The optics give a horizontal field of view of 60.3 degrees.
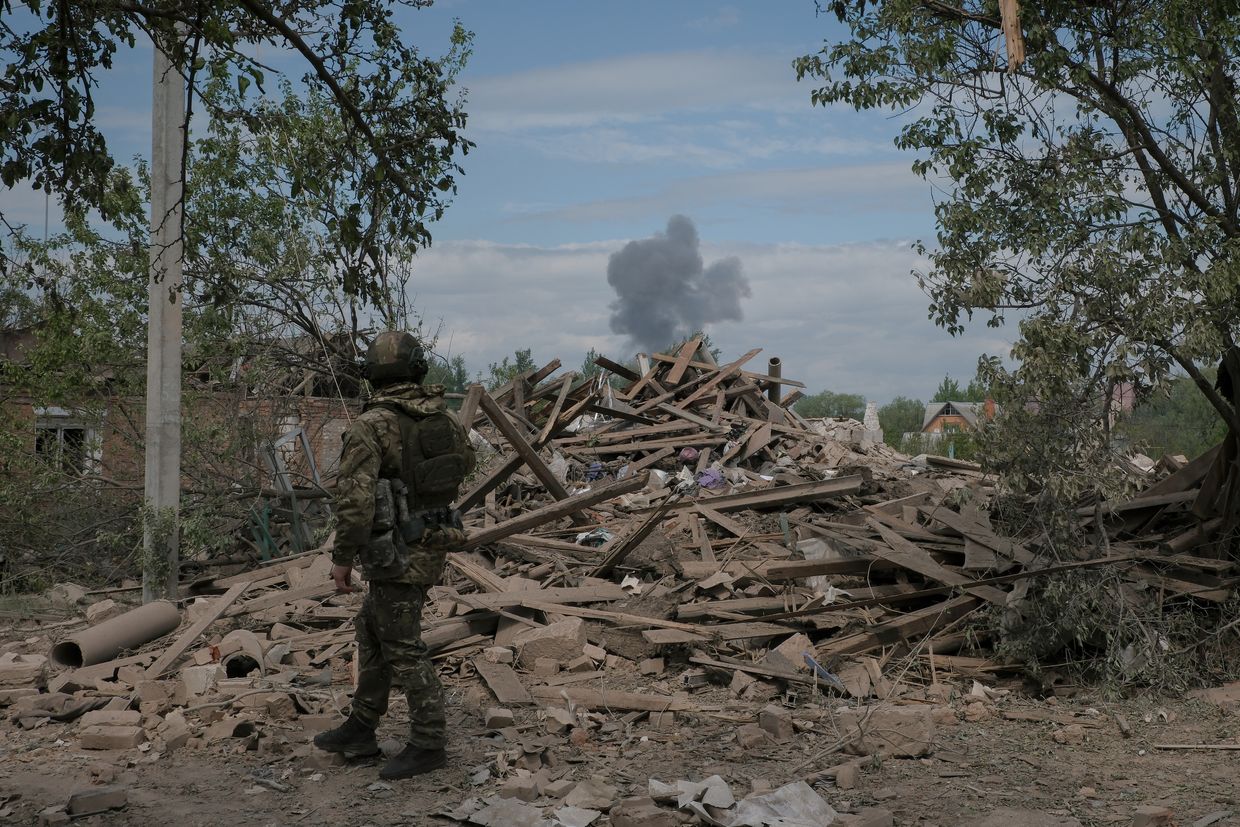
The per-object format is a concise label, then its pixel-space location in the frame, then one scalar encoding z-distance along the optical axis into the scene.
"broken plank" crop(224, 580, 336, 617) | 9.05
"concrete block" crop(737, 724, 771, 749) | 6.12
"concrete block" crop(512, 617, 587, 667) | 7.58
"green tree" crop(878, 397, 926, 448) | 69.56
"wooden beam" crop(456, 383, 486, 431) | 9.91
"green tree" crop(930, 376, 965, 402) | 65.57
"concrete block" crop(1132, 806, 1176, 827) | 4.76
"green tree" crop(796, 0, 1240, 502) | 7.52
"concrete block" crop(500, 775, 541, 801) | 5.23
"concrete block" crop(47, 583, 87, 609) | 10.91
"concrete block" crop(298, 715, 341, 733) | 6.40
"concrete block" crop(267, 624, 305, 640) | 8.44
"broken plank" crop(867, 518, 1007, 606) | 8.16
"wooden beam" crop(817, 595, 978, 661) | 7.87
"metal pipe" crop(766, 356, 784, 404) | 18.22
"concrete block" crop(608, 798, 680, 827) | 4.78
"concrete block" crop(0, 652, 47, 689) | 7.76
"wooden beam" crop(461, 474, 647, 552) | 9.57
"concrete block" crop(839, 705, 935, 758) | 6.06
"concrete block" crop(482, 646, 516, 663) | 7.46
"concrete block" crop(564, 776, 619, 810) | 5.10
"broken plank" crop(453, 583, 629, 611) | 8.22
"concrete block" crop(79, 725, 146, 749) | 6.31
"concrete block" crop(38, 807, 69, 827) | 5.04
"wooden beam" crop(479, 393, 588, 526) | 9.99
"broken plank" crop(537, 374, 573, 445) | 13.51
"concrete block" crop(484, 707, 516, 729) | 6.42
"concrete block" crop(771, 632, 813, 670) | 7.54
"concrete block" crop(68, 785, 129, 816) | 5.14
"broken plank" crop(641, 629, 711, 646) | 7.71
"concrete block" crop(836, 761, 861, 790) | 5.49
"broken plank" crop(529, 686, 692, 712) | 6.79
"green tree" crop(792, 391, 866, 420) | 71.69
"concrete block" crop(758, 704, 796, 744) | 6.28
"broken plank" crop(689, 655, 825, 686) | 7.27
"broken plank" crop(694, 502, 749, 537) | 10.56
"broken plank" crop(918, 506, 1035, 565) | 8.23
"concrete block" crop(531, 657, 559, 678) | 7.43
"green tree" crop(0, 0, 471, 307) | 6.16
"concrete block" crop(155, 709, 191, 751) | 6.26
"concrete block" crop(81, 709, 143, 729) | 6.61
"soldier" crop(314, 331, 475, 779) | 5.56
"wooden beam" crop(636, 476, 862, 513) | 11.15
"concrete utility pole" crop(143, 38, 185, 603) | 9.88
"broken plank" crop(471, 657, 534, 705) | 6.90
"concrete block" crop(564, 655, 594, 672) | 7.57
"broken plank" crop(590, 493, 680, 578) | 9.10
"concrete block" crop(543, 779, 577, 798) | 5.28
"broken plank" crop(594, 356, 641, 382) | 17.20
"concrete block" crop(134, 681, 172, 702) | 7.08
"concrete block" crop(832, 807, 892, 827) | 4.78
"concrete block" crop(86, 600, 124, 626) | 9.80
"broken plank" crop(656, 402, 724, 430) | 16.14
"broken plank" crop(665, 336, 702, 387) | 17.86
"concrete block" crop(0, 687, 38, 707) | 7.36
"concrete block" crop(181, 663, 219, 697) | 7.10
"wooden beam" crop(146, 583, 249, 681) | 7.75
